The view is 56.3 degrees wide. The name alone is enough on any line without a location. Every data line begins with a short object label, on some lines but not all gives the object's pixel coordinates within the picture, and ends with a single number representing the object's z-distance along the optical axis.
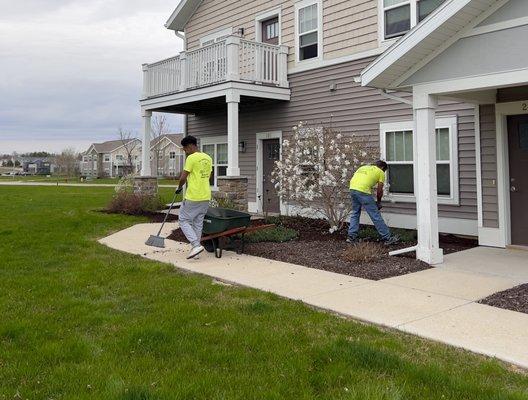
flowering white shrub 10.08
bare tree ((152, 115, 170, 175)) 46.25
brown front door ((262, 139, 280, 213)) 13.85
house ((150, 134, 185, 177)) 68.25
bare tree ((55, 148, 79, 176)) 72.56
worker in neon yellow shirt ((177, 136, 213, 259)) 7.74
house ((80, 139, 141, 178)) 74.27
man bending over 8.82
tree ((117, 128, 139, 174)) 57.00
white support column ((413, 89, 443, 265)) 7.37
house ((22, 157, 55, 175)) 94.24
